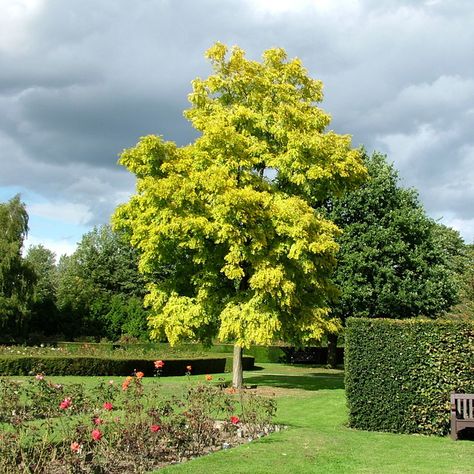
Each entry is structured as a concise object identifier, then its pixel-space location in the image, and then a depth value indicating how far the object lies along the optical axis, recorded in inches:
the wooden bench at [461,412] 400.5
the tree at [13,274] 1360.7
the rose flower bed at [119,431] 245.9
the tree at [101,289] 1624.0
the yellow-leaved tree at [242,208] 628.4
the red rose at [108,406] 285.4
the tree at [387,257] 989.2
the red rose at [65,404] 271.9
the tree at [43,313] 1456.0
